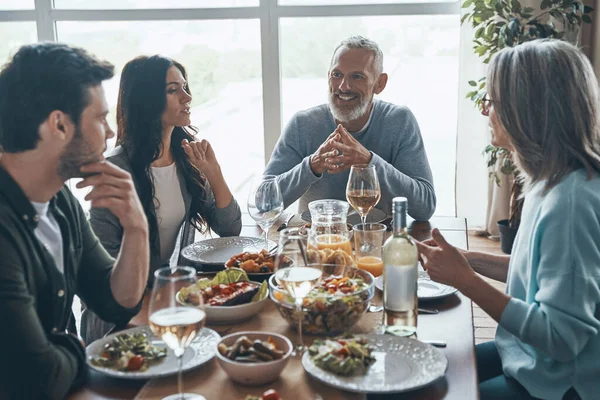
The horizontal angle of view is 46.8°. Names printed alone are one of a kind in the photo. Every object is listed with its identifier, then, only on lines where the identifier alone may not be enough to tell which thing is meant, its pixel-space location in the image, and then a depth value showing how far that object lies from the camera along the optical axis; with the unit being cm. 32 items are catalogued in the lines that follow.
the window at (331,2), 445
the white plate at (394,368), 115
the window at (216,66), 473
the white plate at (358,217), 233
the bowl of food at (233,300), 145
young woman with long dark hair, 228
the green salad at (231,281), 151
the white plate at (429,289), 158
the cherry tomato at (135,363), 121
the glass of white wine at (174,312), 105
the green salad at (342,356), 119
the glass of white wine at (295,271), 128
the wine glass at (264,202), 191
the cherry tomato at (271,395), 110
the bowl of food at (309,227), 198
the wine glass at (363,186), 191
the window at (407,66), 455
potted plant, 376
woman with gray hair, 136
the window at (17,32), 493
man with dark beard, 116
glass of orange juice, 170
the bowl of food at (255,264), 171
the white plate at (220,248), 190
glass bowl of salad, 134
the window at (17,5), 487
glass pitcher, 167
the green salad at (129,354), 122
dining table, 116
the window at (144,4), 461
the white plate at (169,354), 120
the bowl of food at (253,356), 117
